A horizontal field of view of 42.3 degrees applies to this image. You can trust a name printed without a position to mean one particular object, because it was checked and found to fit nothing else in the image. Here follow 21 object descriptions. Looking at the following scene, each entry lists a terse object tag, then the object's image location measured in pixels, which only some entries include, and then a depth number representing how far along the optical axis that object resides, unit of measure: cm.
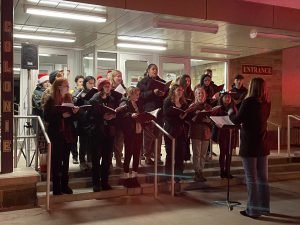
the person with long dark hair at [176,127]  674
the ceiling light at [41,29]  834
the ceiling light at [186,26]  763
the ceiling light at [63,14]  687
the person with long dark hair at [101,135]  613
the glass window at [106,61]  1052
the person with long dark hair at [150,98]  722
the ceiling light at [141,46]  950
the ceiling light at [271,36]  862
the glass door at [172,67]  1122
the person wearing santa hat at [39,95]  685
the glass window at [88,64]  1040
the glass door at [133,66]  1076
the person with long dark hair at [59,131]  586
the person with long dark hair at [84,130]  650
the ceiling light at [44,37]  892
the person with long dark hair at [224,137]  734
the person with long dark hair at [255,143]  543
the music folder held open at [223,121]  556
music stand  556
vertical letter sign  573
